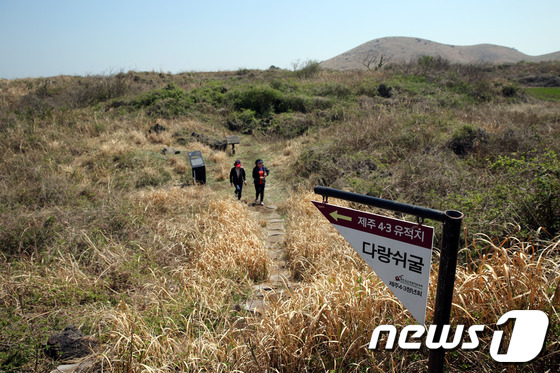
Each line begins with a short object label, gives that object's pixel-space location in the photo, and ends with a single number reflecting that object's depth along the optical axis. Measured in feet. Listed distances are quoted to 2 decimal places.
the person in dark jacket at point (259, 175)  26.10
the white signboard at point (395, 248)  5.16
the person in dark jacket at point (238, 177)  27.22
